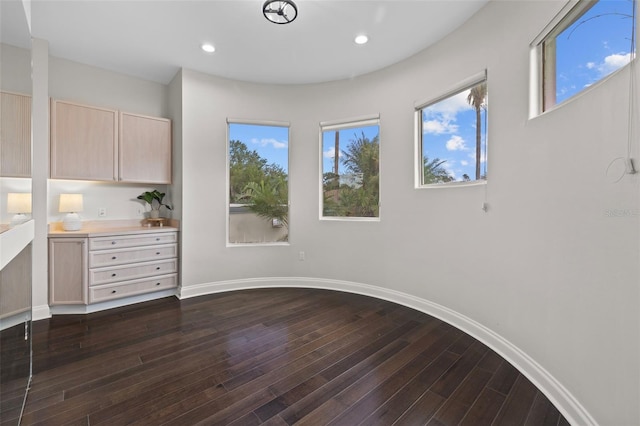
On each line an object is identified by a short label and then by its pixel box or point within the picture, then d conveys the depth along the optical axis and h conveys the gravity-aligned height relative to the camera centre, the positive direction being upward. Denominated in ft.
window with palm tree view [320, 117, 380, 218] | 11.71 +1.87
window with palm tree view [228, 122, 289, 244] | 12.57 +1.28
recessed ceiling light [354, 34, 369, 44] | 9.00 +5.68
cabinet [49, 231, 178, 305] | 9.43 -2.07
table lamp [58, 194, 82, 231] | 9.80 -0.01
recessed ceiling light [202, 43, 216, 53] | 9.59 +5.70
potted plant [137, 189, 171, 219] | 11.82 +0.41
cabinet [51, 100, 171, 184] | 9.70 +2.45
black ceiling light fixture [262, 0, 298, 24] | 7.32 +5.47
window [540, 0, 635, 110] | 4.47 +3.07
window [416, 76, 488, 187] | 8.18 +2.43
